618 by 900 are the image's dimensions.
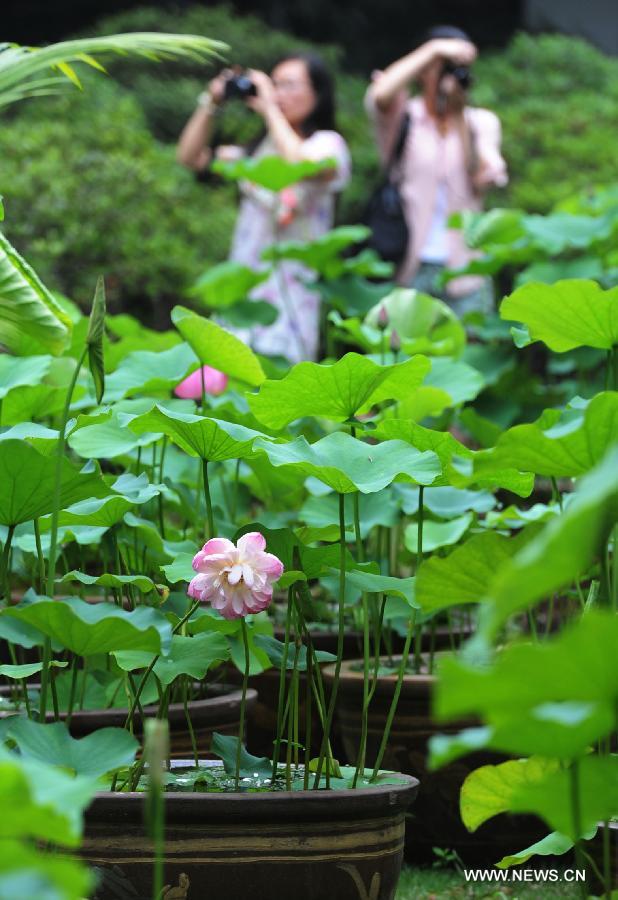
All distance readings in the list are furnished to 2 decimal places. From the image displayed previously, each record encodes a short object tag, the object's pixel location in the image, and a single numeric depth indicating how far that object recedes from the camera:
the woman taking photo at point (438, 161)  9.76
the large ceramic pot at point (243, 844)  4.09
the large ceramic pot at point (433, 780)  6.35
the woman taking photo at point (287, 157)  9.66
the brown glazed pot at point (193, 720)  5.36
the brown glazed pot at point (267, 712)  7.34
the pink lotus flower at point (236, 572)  4.17
